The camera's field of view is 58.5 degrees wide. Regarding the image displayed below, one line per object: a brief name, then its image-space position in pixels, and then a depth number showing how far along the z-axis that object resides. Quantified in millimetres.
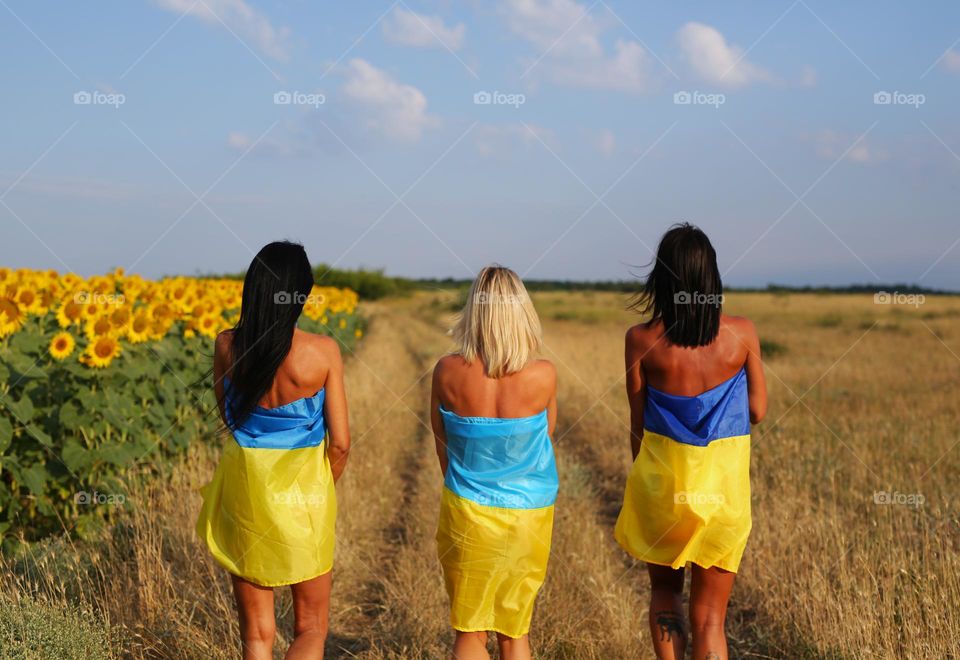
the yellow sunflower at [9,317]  6809
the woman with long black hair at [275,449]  3461
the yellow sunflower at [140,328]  7649
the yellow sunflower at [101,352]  6719
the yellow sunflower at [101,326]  7066
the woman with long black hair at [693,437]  3756
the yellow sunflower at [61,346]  6641
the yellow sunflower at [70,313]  7430
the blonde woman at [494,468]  3529
